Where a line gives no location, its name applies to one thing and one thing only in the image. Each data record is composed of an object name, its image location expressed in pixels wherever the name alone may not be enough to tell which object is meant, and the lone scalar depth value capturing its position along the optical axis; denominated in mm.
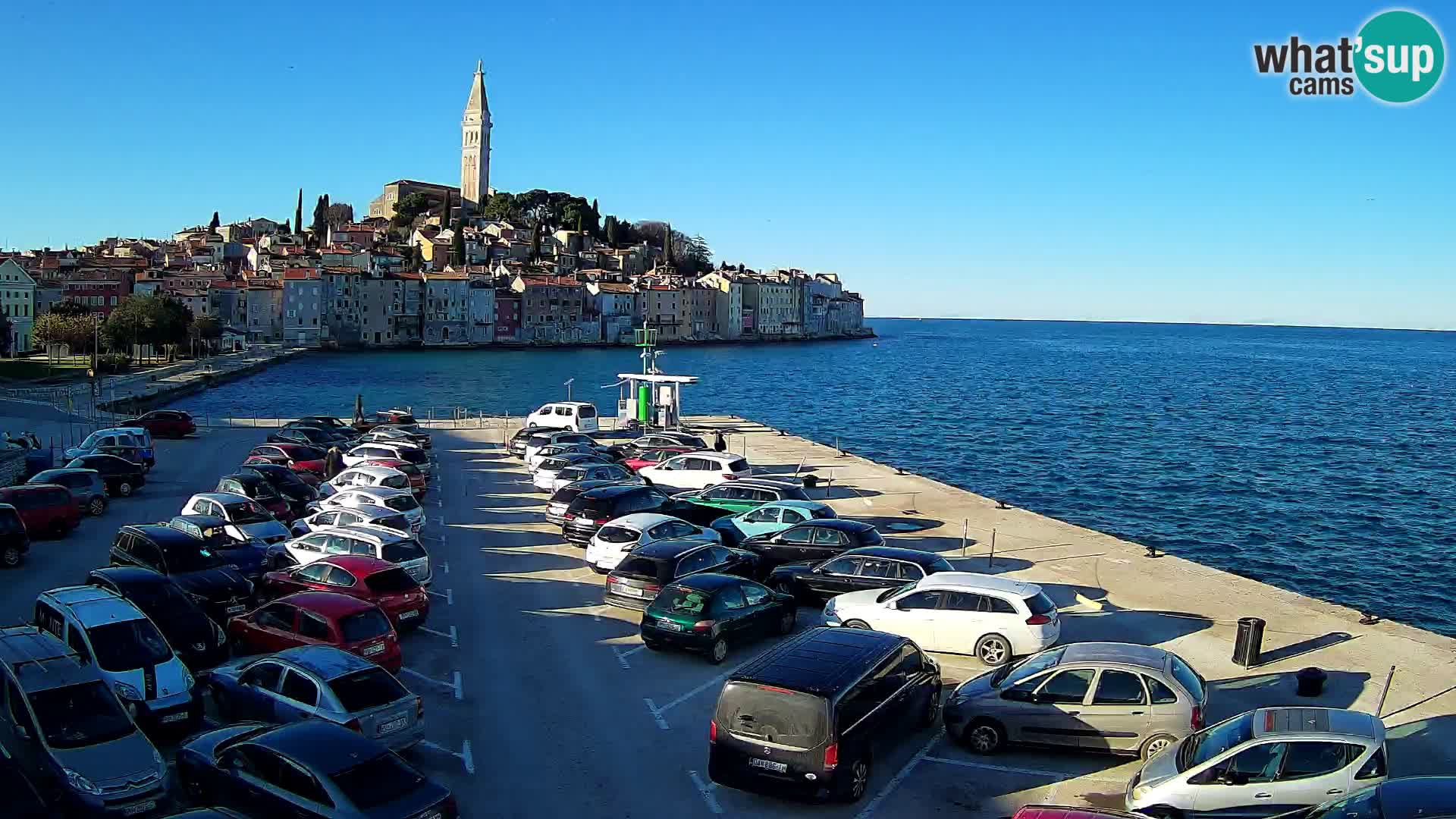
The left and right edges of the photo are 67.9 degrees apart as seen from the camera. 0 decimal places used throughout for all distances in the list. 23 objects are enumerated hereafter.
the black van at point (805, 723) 9367
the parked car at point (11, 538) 17953
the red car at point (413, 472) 25984
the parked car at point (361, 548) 16531
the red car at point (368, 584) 14688
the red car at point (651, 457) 30703
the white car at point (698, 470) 27094
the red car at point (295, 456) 28906
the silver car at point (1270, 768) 8492
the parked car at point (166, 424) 37719
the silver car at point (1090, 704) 10375
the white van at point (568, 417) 38938
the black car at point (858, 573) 16125
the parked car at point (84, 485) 23062
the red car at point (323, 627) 12438
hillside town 133125
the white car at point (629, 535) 18516
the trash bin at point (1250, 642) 13805
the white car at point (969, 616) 13641
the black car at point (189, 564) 15023
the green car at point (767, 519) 20797
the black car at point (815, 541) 18547
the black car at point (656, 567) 16078
